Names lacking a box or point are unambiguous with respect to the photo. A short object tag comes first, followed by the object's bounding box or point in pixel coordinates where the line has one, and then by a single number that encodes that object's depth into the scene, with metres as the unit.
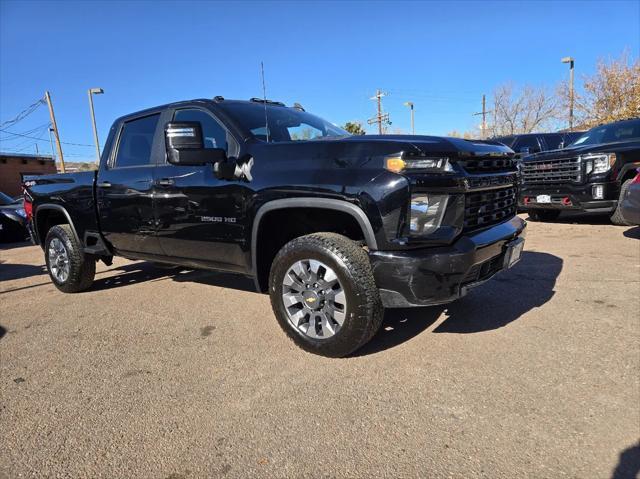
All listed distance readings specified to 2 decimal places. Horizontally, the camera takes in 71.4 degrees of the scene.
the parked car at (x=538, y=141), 12.61
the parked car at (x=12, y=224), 11.62
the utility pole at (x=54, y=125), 28.09
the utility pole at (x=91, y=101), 25.55
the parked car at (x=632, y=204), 5.72
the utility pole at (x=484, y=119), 43.85
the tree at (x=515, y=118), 40.59
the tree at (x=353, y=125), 39.41
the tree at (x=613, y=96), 23.38
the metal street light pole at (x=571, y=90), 23.73
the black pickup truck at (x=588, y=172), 7.47
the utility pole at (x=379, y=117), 34.16
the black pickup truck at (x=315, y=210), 2.77
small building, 35.94
